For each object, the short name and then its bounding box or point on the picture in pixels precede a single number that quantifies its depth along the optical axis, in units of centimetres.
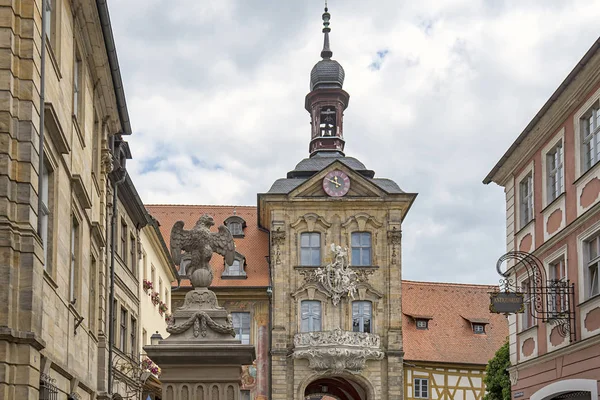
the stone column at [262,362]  4825
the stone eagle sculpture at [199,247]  1420
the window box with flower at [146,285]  3591
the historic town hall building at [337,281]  4653
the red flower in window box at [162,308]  4089
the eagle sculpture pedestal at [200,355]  1327
